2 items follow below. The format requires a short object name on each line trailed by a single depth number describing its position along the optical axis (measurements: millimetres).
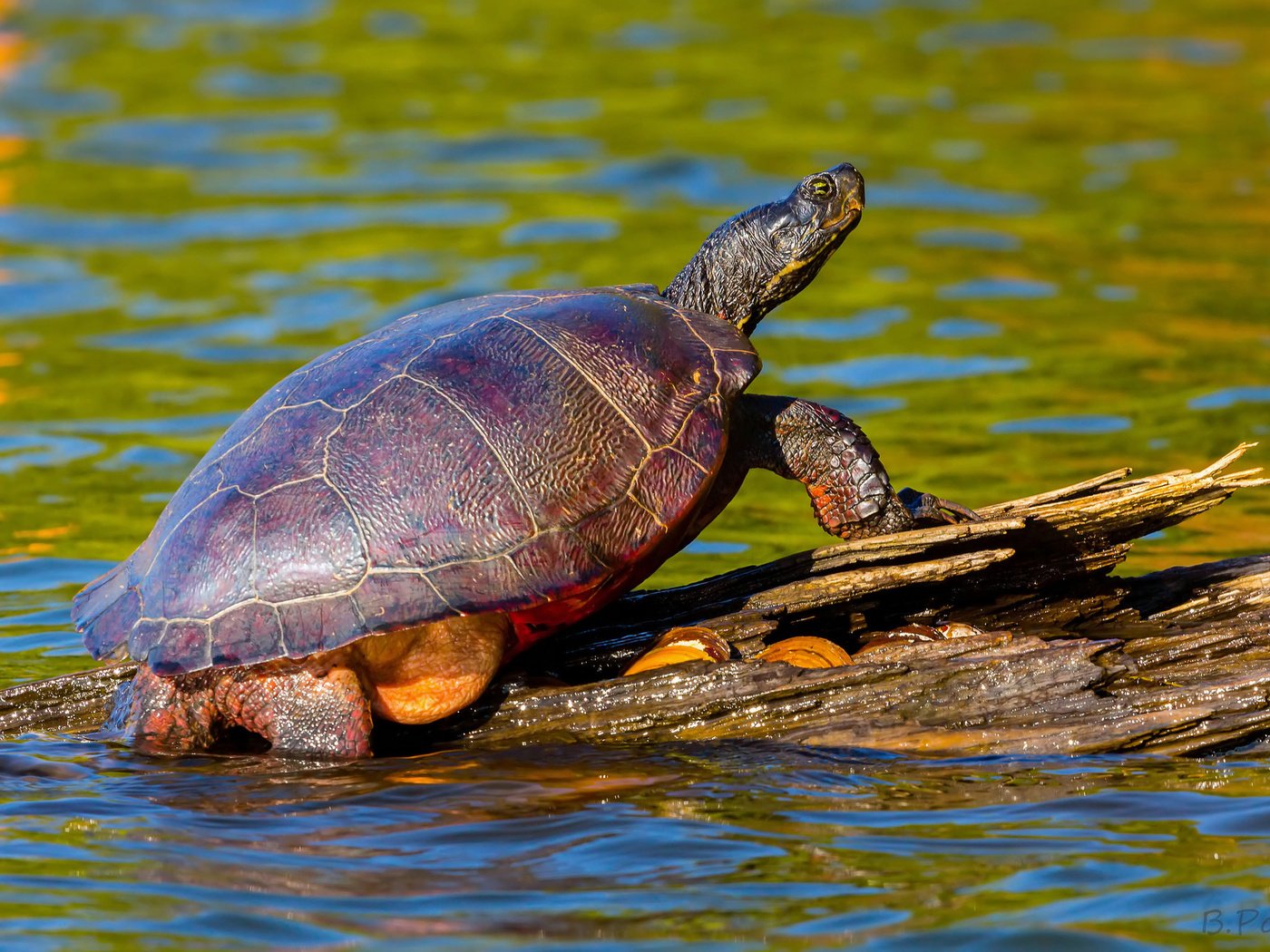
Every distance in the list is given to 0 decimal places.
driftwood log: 10125
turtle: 9867
